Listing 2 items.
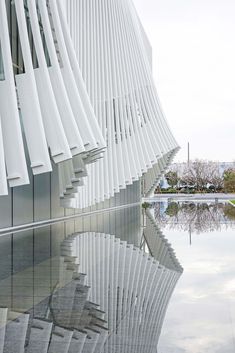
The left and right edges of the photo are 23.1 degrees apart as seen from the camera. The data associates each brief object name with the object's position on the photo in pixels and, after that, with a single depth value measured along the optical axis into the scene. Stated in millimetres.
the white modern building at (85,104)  10148
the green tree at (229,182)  62375
